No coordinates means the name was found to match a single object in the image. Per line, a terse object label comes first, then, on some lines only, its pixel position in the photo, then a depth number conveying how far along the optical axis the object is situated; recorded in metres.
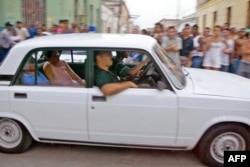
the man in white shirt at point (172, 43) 7.14
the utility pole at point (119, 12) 43.96
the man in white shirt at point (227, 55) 7.17
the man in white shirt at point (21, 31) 9.81
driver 4.34
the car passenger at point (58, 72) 3.91
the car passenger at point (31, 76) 3.89
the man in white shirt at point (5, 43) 9.01
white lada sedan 3.58
